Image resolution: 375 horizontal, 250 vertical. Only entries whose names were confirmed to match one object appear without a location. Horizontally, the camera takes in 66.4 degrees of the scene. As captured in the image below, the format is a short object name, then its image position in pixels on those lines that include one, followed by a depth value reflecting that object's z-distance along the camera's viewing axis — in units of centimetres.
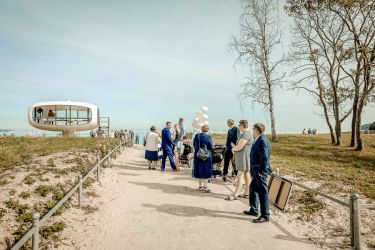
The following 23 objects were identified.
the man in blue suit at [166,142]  1214
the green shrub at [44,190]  705
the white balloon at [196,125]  2192
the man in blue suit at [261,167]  636
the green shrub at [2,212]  572
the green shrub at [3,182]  716
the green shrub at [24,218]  576
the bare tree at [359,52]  1789
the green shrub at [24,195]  664
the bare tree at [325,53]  2102
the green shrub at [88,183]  883
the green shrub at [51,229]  558
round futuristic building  3084
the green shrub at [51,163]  937
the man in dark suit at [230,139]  991
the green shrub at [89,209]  712
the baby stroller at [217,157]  1116
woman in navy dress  880
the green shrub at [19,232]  532
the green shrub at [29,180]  743
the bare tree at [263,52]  2495
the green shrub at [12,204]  608
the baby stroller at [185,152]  1388
